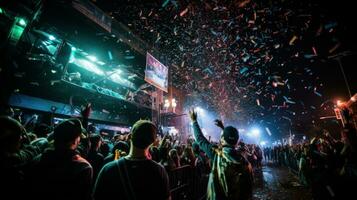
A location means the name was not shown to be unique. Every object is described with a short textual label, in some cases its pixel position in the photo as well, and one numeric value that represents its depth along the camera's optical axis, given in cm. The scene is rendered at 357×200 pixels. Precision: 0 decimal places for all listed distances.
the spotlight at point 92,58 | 1342
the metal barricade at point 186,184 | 532
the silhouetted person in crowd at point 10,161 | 179
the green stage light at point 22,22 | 824
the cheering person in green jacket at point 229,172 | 255
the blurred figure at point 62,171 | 197
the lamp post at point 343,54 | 1099
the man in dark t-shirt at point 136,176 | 182
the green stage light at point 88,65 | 1252
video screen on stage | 1533
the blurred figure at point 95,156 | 398
